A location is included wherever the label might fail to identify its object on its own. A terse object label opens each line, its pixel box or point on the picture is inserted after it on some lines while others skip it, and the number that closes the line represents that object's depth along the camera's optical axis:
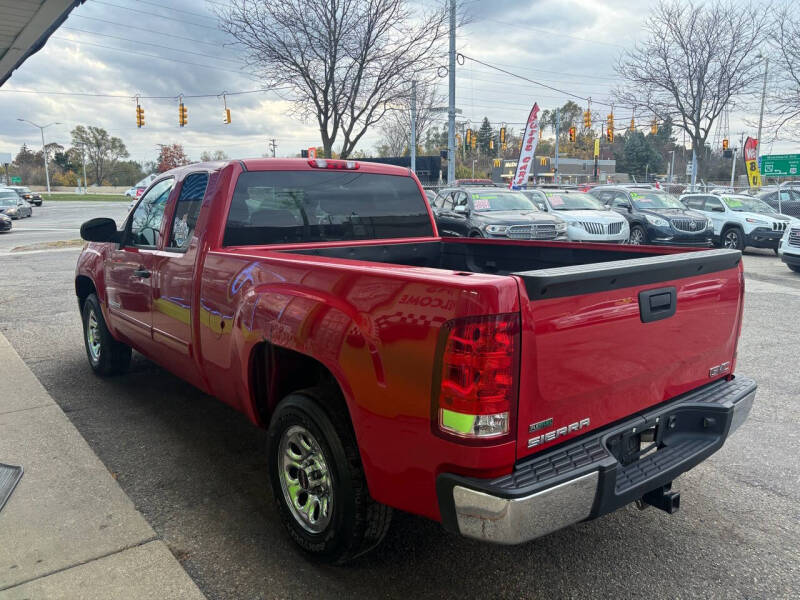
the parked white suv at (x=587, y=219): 14.84
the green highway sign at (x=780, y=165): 20.68
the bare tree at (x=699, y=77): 26.42
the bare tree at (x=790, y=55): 23.00
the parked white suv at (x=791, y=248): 12.58
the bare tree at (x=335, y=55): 16.69
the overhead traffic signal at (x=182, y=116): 32.50
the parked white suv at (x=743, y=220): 16.12
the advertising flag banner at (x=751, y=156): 25.75
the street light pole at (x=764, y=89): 26.31
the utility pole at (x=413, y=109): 19.52
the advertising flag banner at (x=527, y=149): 25.34
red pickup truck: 2.05
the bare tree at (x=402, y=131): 39.53
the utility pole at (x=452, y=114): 21.10
